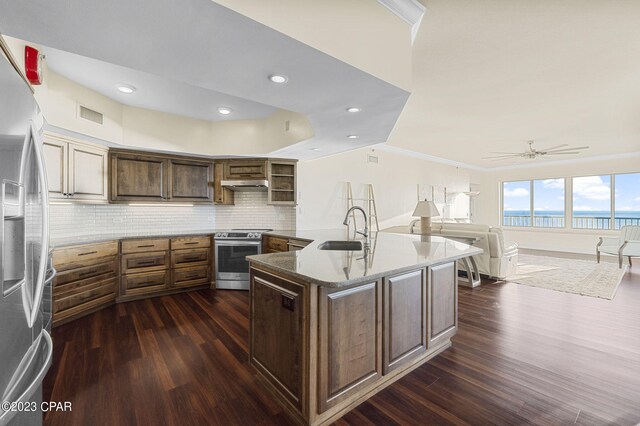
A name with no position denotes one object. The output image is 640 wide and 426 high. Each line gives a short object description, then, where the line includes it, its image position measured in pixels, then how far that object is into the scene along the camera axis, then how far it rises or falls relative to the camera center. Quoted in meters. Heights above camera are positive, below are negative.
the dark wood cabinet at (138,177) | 3.84 +0.48
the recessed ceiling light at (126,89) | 3.17 +1.45
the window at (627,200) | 7.10 +0.29
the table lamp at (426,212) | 4.61 -0.03
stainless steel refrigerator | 0.88 -0.14
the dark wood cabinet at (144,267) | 3.79 -0.82
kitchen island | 1.61 -0.77
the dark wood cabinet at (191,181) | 4.30 +0.48
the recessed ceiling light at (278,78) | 1.84 +0.91
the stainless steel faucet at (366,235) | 2.67 -0.25
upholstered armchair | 5.63 -0.73
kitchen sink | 3.02 -0.39
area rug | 4.26 -1.20
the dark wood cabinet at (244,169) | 4.59 +0.70
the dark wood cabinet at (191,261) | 4.15 -0.81
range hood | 4.49 +0.45
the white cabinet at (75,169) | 3.10 +0.51
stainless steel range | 4.35 -0.77
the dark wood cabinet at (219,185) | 4.61 +0.43
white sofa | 4.62 -0.66
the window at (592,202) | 7.47 +0.25
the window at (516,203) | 8.88 +0.26
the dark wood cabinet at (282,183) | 4.70 +0.48
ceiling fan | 5.80 +1.42
